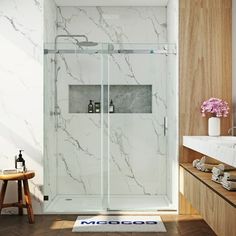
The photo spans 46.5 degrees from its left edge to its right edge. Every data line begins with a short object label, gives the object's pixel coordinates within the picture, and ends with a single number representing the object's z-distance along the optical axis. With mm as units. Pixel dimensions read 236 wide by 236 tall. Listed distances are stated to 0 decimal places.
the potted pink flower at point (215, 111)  2852
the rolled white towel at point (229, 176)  1999
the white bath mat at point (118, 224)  2555
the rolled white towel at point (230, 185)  1916
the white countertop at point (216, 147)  1746
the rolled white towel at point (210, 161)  2791
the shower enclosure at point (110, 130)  3088
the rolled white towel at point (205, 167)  2513
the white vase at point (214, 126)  2850
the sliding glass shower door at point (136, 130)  3096
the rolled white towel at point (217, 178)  2144
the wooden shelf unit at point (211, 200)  1712
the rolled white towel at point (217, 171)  2191
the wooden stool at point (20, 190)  2681
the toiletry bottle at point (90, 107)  3127
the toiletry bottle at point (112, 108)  3101
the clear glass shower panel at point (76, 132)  3090
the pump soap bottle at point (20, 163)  2850
